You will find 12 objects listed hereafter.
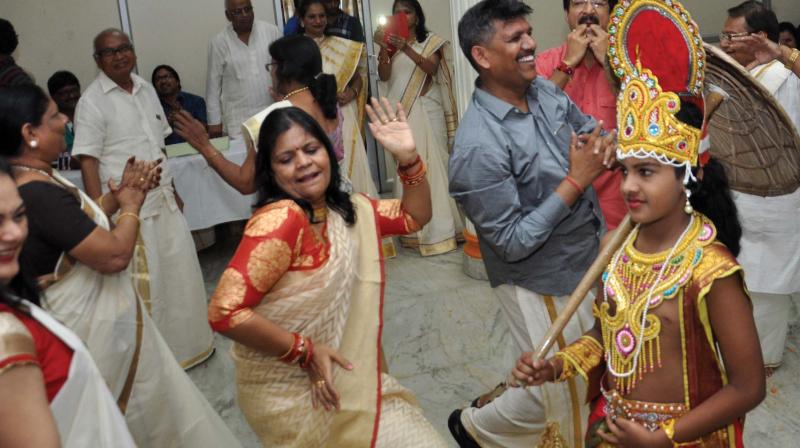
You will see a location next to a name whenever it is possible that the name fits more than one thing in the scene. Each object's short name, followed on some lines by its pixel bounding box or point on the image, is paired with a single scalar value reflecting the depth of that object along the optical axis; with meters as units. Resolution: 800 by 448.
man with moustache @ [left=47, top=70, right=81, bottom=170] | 5.49
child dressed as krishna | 1.70
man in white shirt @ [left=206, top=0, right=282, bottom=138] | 5.70
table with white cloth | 5.01
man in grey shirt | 2.31
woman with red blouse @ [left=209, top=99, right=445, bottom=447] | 1.96
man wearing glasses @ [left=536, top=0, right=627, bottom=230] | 2.80
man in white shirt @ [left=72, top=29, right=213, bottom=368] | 3.74
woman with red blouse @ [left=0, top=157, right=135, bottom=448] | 1.27
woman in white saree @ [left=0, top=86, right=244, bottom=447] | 2.29
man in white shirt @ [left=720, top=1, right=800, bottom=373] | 3.33
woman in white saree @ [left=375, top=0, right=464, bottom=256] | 5.52
